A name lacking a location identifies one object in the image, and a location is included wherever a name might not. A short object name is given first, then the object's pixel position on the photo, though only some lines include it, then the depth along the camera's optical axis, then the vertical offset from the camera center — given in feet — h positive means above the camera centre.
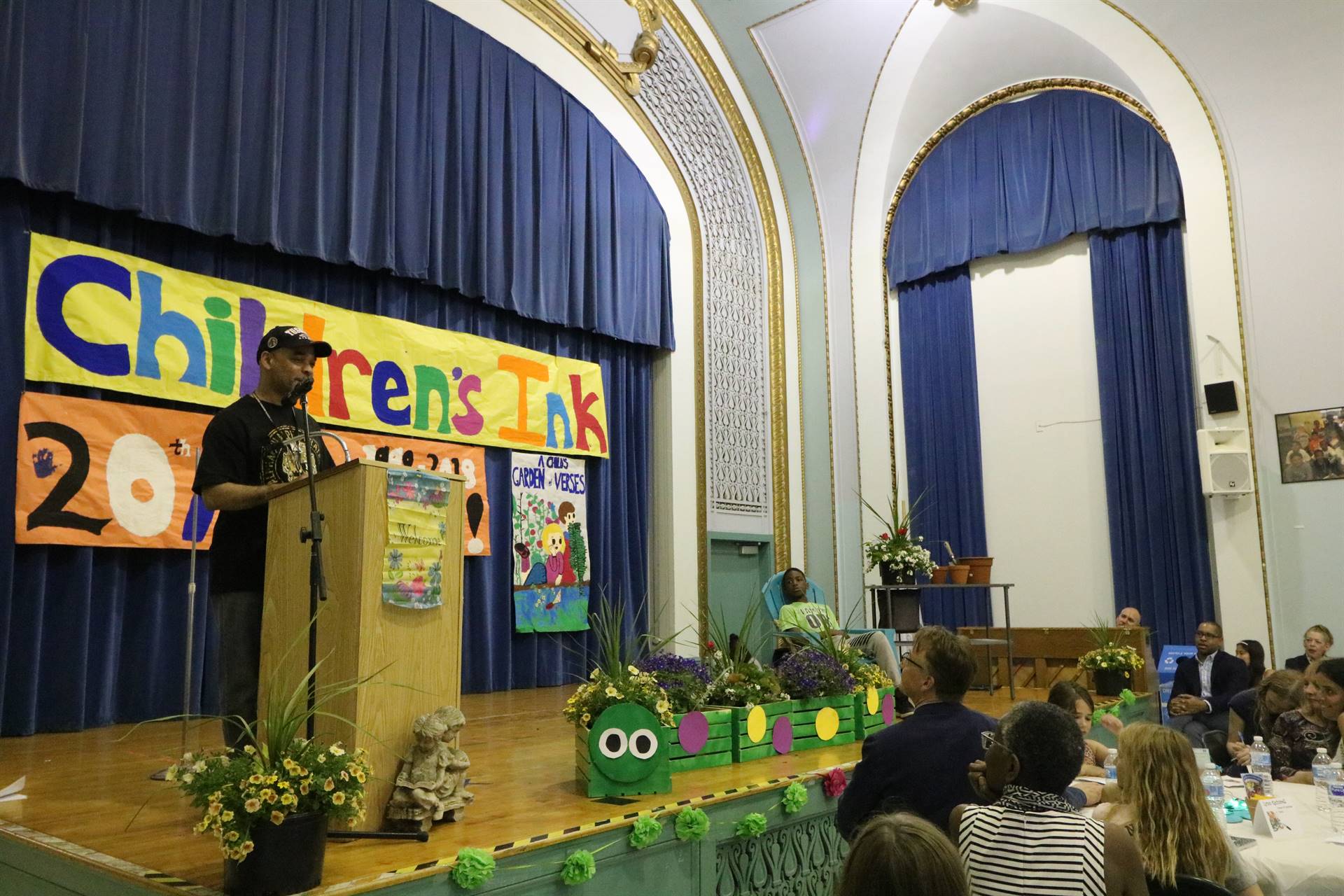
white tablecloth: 7.82 -2.47
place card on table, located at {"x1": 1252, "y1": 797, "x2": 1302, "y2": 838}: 8.77 -2.41
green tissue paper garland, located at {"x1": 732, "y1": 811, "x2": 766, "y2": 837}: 10.17 -2.67
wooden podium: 8.48 -0.44
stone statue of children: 8.57 -1.81
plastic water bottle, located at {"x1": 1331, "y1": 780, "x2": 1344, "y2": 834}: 8.99 -2.27
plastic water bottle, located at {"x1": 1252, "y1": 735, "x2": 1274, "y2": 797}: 10.19 -2.22
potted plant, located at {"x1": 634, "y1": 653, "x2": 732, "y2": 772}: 11.39 -1.75
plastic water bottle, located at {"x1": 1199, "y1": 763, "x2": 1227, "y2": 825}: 9.29 -2.24
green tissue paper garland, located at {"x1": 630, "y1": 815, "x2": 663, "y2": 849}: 9.08 -2.43
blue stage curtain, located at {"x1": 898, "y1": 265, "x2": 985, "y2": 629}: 29.32 +4.51
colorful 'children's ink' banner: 16.89 +4.52
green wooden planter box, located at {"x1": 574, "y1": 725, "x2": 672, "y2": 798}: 10.12 -2.22
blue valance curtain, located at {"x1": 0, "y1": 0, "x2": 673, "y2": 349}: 16.98 +9.05
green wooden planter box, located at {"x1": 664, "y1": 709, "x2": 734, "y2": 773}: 11.34 -2.13
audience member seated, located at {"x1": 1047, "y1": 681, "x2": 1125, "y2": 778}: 11.57 -2.01
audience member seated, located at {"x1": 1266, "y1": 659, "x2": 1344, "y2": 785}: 10.94 -1.93
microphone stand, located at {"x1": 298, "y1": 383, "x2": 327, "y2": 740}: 7.93 +0.12
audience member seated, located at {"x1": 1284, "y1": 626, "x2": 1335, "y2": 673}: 20.47 -1.82
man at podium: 9.25 +0.87
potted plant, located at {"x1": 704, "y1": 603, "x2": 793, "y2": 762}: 12.15 -1.67
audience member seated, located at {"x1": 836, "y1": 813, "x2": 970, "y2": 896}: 4.32 -1.33
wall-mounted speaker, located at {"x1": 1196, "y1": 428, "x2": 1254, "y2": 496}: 23.89 +2.43
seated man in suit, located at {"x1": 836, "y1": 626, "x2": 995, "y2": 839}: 7.79 -1.51
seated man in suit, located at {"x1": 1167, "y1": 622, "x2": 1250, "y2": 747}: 18.76 -2.47
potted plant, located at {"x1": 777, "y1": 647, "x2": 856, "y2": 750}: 13.25 -1.78
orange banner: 16.28 +1.85
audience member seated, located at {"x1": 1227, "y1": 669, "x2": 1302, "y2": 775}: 12.31 -1.95
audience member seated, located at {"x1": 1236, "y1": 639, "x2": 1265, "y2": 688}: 20.45 -2.04
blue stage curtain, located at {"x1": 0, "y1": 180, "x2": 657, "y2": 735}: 16.14 -0.18
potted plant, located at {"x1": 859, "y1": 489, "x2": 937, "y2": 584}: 24.06 +0.22
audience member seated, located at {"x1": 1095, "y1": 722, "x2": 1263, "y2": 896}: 6.78 -1.81
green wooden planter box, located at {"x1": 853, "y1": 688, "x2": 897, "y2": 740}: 14.02 -2.17
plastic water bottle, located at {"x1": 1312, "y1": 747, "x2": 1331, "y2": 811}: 9.53 -2.18
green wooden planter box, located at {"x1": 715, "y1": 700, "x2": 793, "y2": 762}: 12.09 -2.12
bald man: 23.78 -1.34
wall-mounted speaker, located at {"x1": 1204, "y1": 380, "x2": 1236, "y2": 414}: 24.29 +4.09
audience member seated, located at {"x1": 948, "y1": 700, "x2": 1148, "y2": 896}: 5.67 -1.58
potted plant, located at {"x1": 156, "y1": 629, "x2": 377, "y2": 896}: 6.69 -1.54
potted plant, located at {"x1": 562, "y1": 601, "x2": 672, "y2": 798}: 10.11 -1.52
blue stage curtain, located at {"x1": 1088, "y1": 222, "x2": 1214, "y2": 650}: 25.39 +3.57
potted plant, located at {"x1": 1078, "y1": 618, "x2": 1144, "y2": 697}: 20.53 -2.17
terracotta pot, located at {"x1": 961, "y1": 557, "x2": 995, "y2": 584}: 24.93 -0.03
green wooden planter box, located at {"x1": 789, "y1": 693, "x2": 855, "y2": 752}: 13.13 -2.08
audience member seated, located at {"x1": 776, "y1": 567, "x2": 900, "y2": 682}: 18.61 -1.03
